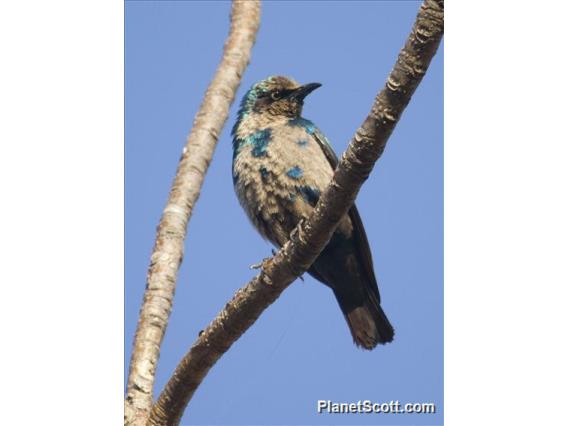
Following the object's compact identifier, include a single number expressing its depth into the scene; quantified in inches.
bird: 521.3
